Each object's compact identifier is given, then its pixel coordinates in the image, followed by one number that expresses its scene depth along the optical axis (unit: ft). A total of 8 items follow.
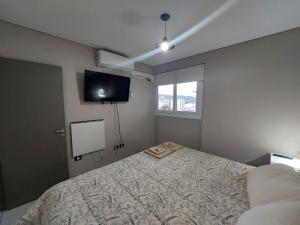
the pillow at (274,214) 2.00
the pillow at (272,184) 2.92
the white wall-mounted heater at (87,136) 7.35
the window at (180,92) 9.06
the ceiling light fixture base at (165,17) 4.89
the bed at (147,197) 3.02
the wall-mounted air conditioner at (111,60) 7.74
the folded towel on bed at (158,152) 6.34
